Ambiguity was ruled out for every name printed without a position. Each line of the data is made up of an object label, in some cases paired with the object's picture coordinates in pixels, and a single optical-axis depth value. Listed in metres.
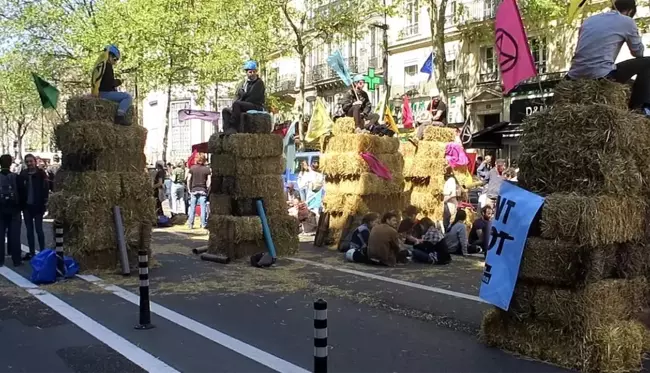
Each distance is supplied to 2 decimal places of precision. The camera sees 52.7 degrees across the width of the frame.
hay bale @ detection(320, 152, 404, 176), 14.95
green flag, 12.21
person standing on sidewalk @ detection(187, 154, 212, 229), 18.56
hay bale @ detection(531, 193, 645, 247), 6.11
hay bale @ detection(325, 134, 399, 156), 15.05
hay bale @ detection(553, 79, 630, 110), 6.57
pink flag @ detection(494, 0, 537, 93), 7.25
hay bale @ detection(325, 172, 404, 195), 14.91
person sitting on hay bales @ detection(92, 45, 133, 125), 11.91
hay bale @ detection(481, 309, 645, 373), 6.08
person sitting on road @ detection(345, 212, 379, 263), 12.59
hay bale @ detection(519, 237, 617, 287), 6.23
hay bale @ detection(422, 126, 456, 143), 16.91
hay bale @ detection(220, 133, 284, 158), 12.88
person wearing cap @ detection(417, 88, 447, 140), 17.20
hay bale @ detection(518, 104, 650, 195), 6.30
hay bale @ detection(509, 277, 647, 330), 6.17
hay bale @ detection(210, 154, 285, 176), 12.93
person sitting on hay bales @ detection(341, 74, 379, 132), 15.55
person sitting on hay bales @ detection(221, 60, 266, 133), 13.37
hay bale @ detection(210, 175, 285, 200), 12.96
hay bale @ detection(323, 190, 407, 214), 15.04
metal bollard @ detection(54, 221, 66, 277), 10.61
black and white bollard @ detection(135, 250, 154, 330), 7.53
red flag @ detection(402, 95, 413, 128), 22.59
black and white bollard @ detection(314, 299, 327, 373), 4.52
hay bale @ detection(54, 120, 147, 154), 11.05
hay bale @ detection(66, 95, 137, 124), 11.30
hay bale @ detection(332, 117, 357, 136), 15.38
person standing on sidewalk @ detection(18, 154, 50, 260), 12.45
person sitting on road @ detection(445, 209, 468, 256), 13.72
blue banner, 6.52
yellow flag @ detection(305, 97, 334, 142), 16.22
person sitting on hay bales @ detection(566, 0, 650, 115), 6.71
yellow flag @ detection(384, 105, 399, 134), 17.95
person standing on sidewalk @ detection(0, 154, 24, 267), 12.15
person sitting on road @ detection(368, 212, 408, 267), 12.10
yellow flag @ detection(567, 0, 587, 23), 7.42
